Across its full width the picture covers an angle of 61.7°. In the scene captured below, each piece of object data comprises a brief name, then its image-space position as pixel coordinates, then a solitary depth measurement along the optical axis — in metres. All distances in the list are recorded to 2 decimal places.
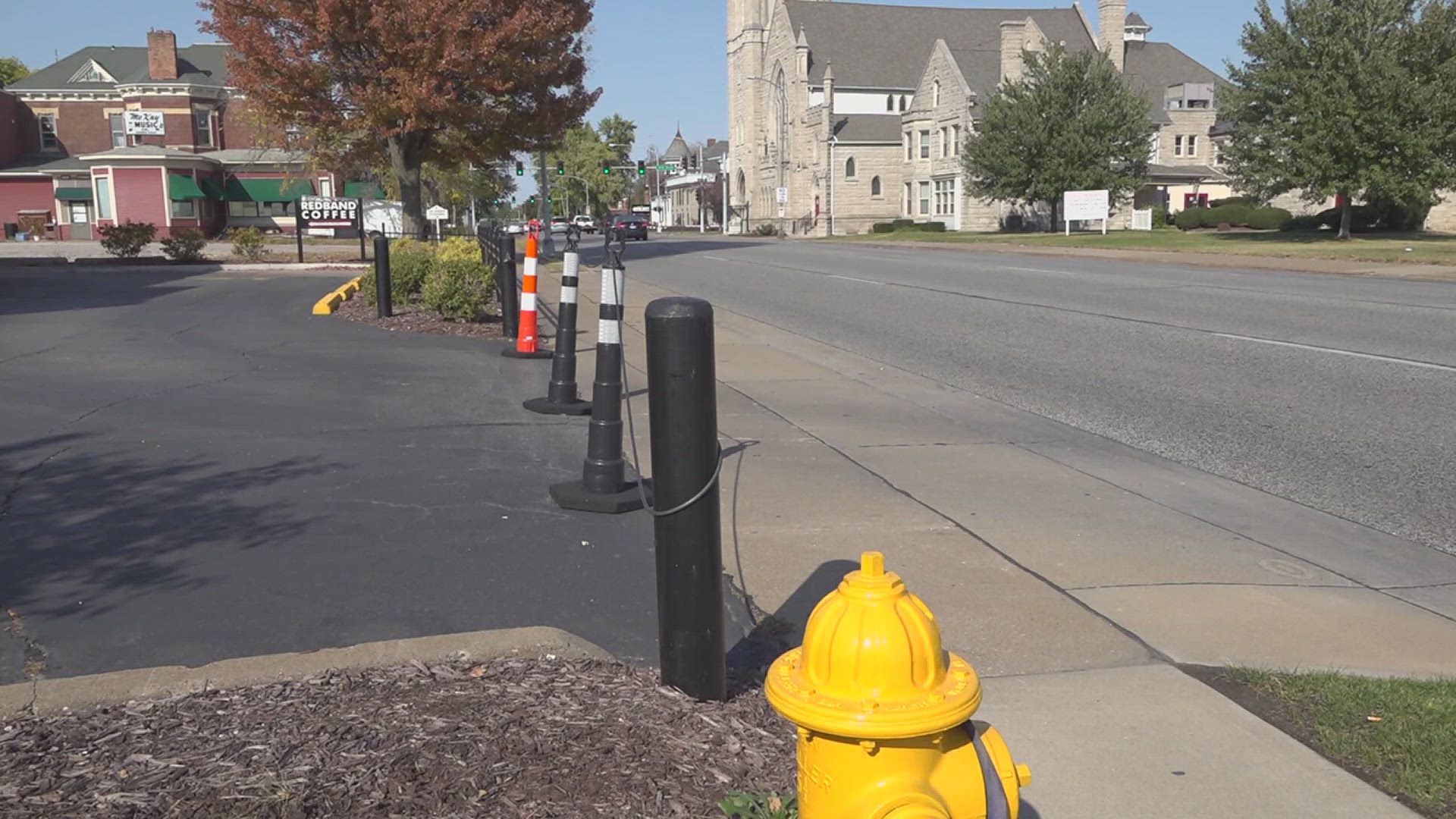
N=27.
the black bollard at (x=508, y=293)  12.63
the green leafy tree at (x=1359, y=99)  35.69
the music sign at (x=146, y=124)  54.56
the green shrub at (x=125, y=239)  27.69
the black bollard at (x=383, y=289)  14.09
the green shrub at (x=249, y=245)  28.81
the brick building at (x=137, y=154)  51.44
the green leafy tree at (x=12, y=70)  81.25
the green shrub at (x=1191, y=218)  55.38
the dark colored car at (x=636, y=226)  54.25
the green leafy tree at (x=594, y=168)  121.62
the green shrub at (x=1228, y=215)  53.88
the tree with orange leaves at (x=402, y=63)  22.58
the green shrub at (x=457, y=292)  13.91
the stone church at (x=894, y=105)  66.44
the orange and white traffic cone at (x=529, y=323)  10.79
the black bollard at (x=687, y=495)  3.41
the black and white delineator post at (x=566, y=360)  8.27
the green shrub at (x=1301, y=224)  46.72
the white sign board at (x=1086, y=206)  47.53
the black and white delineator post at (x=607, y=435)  5.88
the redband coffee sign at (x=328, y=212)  41.31
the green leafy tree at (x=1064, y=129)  50.41
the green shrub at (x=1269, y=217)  52.69
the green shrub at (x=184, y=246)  27.34
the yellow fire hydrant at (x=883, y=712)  2.30
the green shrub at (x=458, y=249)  14.88
